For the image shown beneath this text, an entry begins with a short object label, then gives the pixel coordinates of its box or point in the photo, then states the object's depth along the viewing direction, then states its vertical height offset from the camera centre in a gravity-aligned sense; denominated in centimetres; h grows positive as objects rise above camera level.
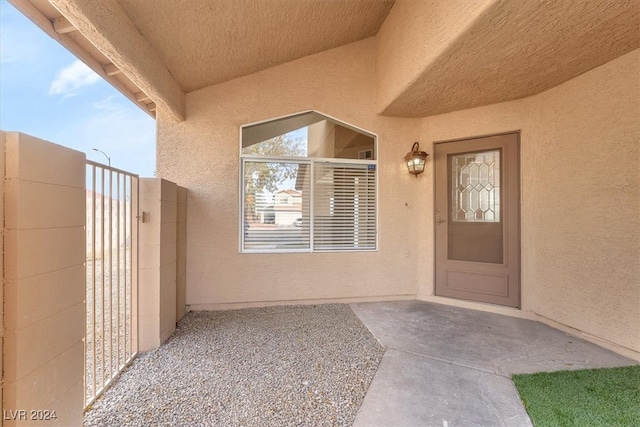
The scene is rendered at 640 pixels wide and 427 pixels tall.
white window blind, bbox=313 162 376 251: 452 +13
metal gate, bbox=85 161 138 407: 214 -26
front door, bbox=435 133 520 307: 409 -9
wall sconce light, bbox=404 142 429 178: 446 +90
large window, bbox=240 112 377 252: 432 +46
